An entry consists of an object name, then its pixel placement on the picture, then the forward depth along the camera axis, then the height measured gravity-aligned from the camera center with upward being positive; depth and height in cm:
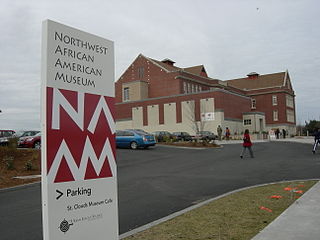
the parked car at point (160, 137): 3404 +17
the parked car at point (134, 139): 2573 +1
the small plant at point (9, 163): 1436 -88
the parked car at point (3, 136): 2478 +49
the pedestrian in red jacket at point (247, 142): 1888 -28
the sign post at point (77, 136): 306 +4
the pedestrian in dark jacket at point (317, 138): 1980 -14
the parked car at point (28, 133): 2707 +70
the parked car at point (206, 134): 4578 +53
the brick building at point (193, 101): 5544 +676
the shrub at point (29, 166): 1456 -103
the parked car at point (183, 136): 4356 +31
